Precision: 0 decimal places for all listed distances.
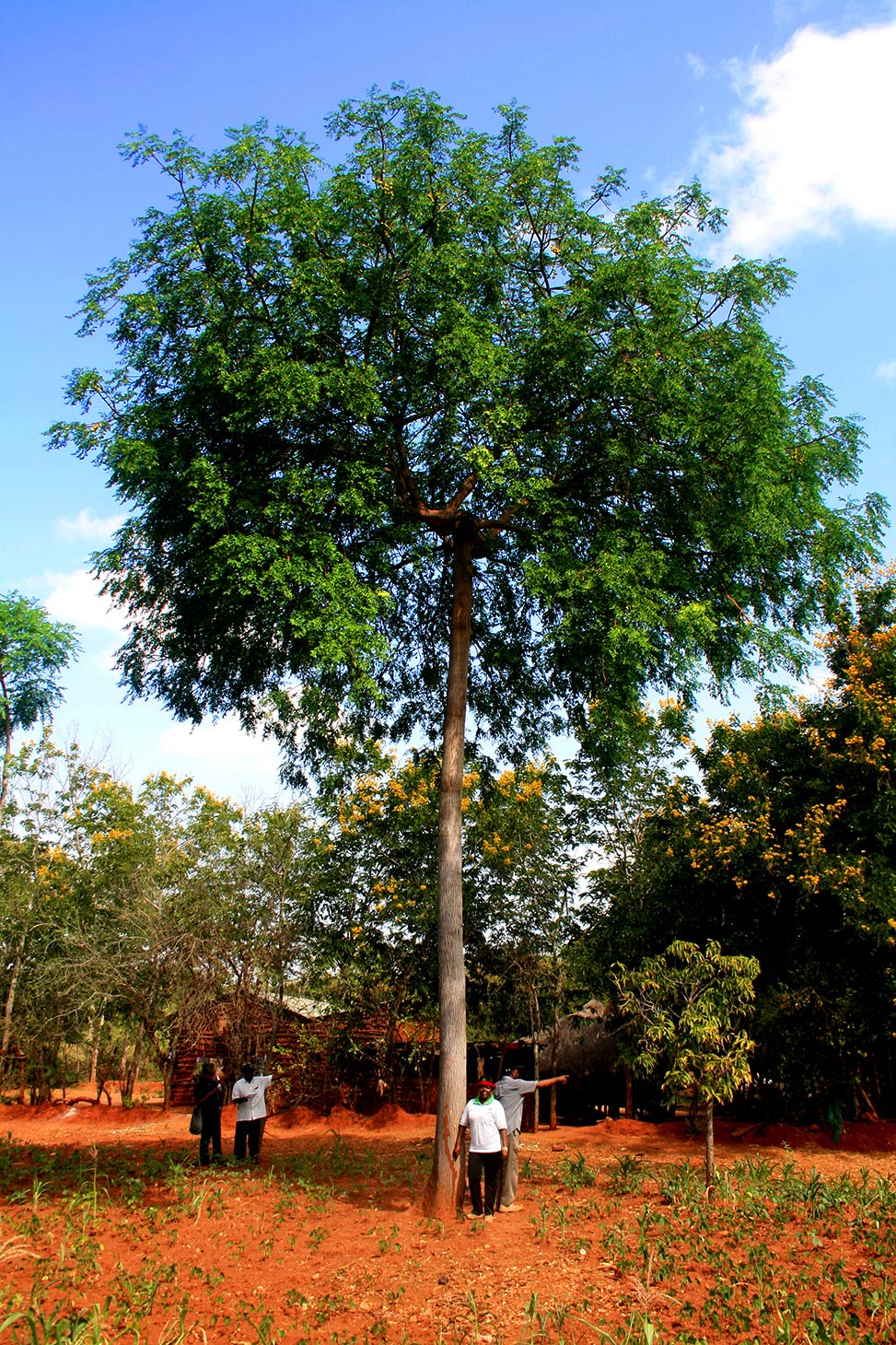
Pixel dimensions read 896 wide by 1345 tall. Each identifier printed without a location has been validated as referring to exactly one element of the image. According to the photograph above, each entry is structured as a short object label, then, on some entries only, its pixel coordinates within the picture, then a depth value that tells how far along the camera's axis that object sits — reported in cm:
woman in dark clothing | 1164
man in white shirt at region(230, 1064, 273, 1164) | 1209
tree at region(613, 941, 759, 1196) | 970
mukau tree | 1017
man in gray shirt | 961
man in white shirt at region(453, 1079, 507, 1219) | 898
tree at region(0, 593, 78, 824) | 2562
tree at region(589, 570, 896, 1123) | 1398
